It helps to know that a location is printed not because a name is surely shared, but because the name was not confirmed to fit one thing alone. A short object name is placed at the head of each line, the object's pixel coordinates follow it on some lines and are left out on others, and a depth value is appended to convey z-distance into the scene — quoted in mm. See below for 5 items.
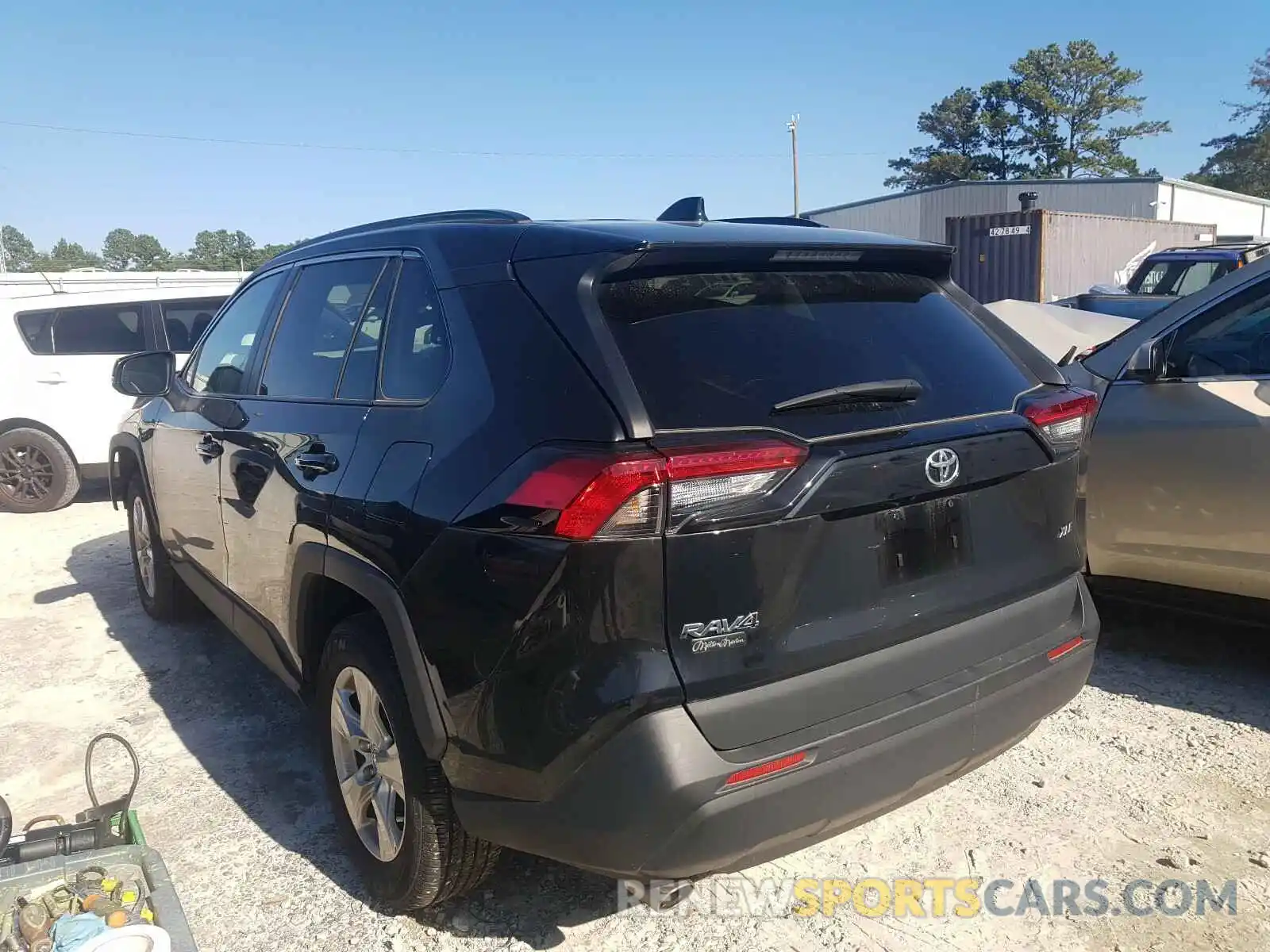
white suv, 8617
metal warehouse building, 32094
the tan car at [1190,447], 3664
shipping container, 19859
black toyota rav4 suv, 1893
